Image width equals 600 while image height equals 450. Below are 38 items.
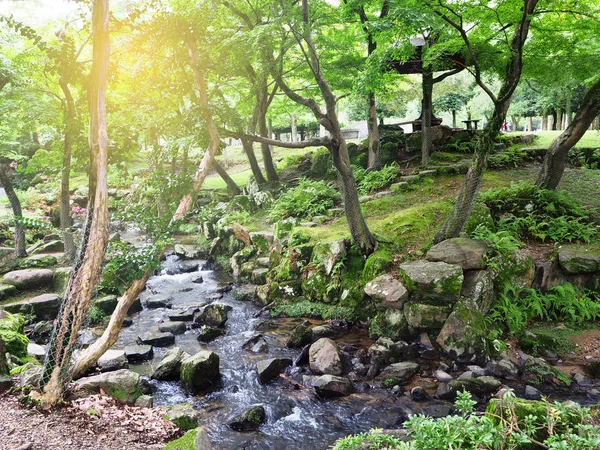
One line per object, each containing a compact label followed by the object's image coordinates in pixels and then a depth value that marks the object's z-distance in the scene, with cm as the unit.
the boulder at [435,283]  909
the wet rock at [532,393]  698
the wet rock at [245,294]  1313
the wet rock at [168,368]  835
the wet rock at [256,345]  959
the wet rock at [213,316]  1116
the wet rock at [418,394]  728
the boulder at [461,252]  949
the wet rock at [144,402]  674
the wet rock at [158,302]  1293
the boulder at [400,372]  787
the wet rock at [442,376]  770
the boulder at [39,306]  1125
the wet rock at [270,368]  822
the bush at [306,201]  1614
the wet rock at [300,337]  960
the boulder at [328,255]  1161
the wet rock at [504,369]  773
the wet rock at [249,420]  674
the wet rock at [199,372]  792
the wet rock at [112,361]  815
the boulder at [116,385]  661
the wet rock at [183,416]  620
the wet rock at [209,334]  1039
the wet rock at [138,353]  922
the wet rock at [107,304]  1187
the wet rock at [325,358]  824
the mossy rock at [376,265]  1069
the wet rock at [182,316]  1158
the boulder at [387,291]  949
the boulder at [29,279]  1284
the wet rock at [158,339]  1009
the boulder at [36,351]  839
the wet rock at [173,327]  1082
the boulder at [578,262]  950
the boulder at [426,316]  909
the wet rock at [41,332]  1022
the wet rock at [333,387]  757
